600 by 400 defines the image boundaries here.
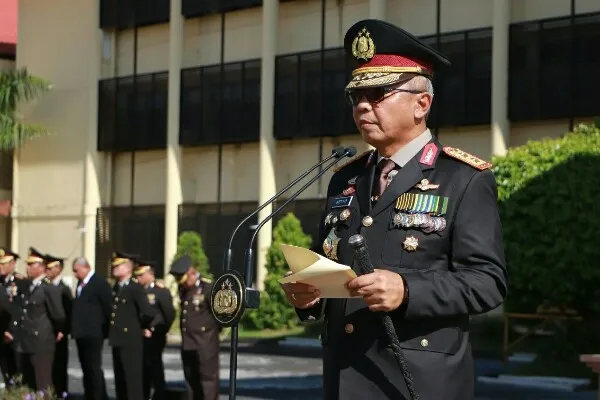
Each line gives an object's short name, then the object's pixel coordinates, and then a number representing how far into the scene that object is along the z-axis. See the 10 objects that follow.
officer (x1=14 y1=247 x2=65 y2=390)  15.25
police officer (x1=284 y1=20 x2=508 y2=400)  3.80
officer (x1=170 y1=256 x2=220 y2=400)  14.05
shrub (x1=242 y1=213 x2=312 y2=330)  29.80
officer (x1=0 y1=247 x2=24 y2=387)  15.84
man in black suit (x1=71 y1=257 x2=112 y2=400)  15.02
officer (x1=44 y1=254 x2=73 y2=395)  15.64
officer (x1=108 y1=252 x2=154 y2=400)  14.46
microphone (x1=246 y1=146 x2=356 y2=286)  6.24
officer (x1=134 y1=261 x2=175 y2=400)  14.72
